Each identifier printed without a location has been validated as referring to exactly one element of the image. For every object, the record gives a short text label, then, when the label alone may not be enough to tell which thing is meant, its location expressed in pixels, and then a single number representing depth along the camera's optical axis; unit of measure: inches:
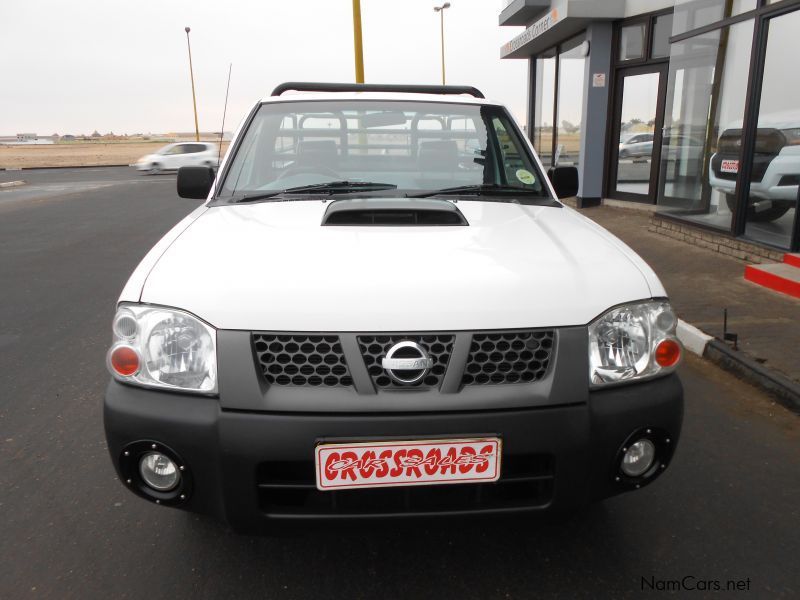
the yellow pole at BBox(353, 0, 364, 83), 568.1
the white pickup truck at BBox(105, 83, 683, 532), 73.1
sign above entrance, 528.3
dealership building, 284.5
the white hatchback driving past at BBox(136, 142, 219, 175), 1153.4
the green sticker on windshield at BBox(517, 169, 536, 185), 125.7
